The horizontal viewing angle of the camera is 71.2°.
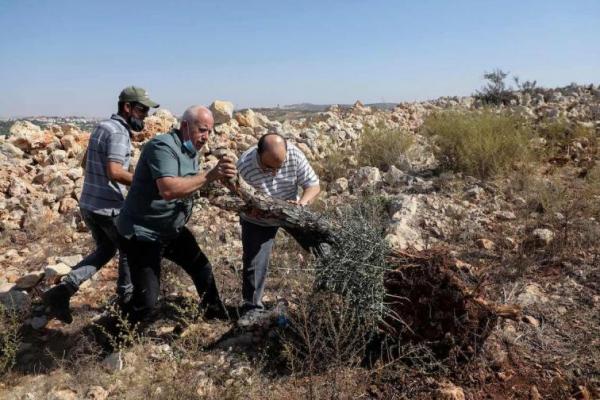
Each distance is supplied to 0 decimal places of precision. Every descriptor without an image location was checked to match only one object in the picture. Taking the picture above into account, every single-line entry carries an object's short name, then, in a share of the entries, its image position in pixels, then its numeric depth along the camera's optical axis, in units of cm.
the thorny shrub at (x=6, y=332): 255
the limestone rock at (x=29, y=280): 366
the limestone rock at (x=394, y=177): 590
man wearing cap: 289
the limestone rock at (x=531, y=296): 311
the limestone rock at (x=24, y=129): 682
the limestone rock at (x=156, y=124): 692
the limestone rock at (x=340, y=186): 583
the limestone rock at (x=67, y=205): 522
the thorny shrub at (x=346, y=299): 235
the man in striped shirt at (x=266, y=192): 292
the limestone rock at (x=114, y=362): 259
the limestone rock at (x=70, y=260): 394
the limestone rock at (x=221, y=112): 823
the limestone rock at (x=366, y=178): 577
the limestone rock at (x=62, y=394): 239
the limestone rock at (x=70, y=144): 677
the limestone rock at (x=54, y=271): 367
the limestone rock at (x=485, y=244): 397
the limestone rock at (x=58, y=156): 641
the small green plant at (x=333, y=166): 658
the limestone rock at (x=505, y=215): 455
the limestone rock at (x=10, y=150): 654
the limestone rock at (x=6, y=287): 359
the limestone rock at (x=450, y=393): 219
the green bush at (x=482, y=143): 590
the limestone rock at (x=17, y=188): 536
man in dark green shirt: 240
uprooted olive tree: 234
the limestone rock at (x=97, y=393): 241
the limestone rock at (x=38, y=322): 324
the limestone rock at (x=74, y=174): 574
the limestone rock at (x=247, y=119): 856
